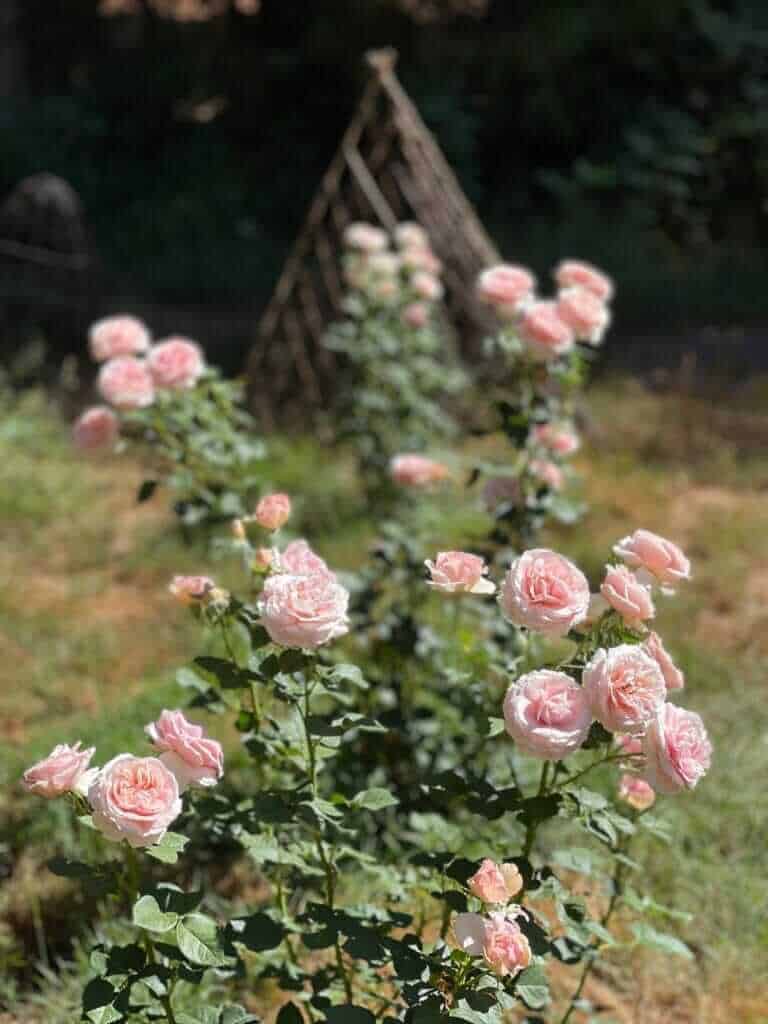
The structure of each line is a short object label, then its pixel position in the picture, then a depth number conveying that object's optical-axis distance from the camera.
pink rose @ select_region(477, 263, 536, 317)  2.66
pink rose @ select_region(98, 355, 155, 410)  2.65
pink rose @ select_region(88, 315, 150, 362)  2.78
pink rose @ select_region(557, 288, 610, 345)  2.54
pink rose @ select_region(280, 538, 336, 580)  1.77
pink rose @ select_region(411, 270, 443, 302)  4.23
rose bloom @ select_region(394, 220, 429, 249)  4.39
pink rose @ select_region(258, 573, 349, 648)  1.65
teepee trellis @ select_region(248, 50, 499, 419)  5.29
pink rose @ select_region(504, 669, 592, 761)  1.56
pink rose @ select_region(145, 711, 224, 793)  1.70
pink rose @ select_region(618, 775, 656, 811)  2.06
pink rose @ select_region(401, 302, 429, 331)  4.36
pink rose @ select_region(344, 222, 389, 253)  4.37
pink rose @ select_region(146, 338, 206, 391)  2.67
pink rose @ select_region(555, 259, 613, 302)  2.70
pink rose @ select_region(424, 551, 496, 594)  1.77
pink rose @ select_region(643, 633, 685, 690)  1.73
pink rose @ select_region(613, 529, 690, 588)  1.75
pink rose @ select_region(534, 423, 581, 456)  2.79
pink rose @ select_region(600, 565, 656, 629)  1.67
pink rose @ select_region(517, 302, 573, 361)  2.51
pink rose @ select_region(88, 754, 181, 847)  1.58
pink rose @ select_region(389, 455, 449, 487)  3.06
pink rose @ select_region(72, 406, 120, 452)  2.76
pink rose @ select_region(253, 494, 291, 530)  1.87
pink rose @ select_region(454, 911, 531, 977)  1.51
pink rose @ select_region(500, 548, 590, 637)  1.64
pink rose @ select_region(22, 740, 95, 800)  1.64
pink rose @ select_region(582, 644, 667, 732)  1.55
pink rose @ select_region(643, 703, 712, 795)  1.59
